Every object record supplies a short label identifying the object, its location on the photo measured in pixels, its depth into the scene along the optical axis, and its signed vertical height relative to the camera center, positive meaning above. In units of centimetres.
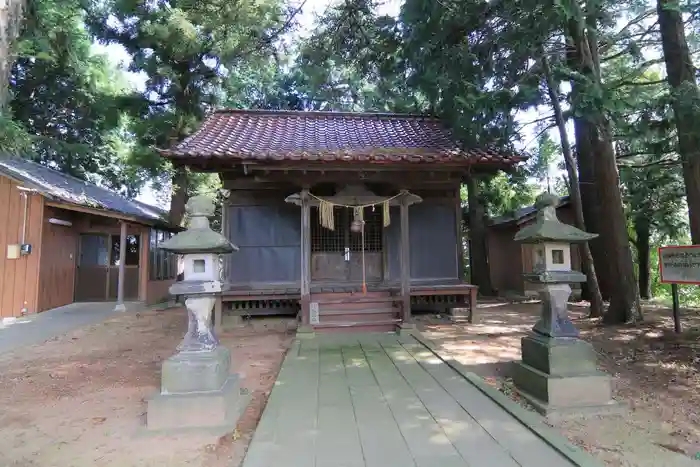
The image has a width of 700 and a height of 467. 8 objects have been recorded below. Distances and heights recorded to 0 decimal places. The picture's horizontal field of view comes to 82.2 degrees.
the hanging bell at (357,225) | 736 +78
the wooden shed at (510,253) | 1466 +51
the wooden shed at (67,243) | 974 +84
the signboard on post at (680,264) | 573 -2
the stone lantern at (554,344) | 374 -79
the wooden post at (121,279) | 1109 -21
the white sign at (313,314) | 726 -82
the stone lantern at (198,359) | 344 -80
